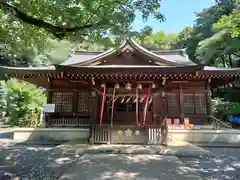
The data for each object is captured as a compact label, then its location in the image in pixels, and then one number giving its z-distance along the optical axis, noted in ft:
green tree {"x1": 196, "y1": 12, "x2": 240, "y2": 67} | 55.67
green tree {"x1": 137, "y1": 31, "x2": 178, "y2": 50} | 115.24
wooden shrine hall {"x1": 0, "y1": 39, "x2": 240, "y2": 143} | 25.29
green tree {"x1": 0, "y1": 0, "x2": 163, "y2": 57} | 14.67
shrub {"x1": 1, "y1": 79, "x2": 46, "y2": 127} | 46.01
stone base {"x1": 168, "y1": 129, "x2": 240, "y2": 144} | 29.43
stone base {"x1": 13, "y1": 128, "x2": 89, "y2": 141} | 30.30
